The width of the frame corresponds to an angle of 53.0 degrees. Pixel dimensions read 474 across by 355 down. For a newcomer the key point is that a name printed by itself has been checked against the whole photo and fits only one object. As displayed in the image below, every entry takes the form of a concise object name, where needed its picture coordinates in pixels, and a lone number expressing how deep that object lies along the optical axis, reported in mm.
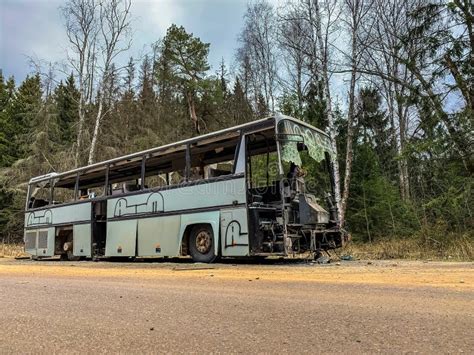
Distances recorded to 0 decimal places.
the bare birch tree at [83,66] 27047
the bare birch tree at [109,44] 27094
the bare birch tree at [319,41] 19578
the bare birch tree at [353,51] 19125
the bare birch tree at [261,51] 28548
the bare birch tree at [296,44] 21156
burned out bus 10656
